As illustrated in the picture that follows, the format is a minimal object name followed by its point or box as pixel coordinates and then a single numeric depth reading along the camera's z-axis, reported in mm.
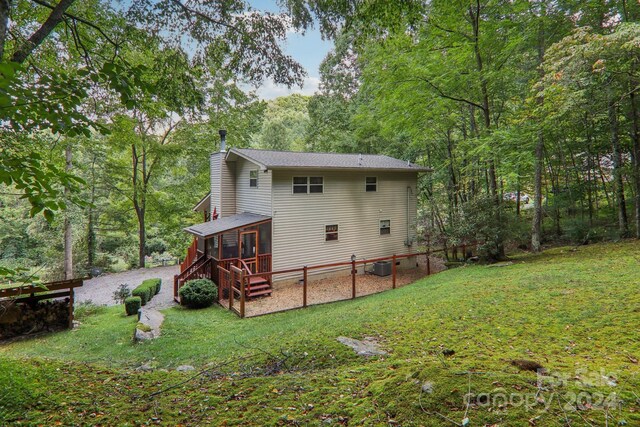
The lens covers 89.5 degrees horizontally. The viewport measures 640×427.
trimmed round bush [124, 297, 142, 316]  9062
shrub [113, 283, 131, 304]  11445
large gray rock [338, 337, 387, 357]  3908
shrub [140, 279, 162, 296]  11591
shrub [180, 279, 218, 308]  9906
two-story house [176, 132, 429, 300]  11953
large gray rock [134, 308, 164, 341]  6809
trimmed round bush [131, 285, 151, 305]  10335
